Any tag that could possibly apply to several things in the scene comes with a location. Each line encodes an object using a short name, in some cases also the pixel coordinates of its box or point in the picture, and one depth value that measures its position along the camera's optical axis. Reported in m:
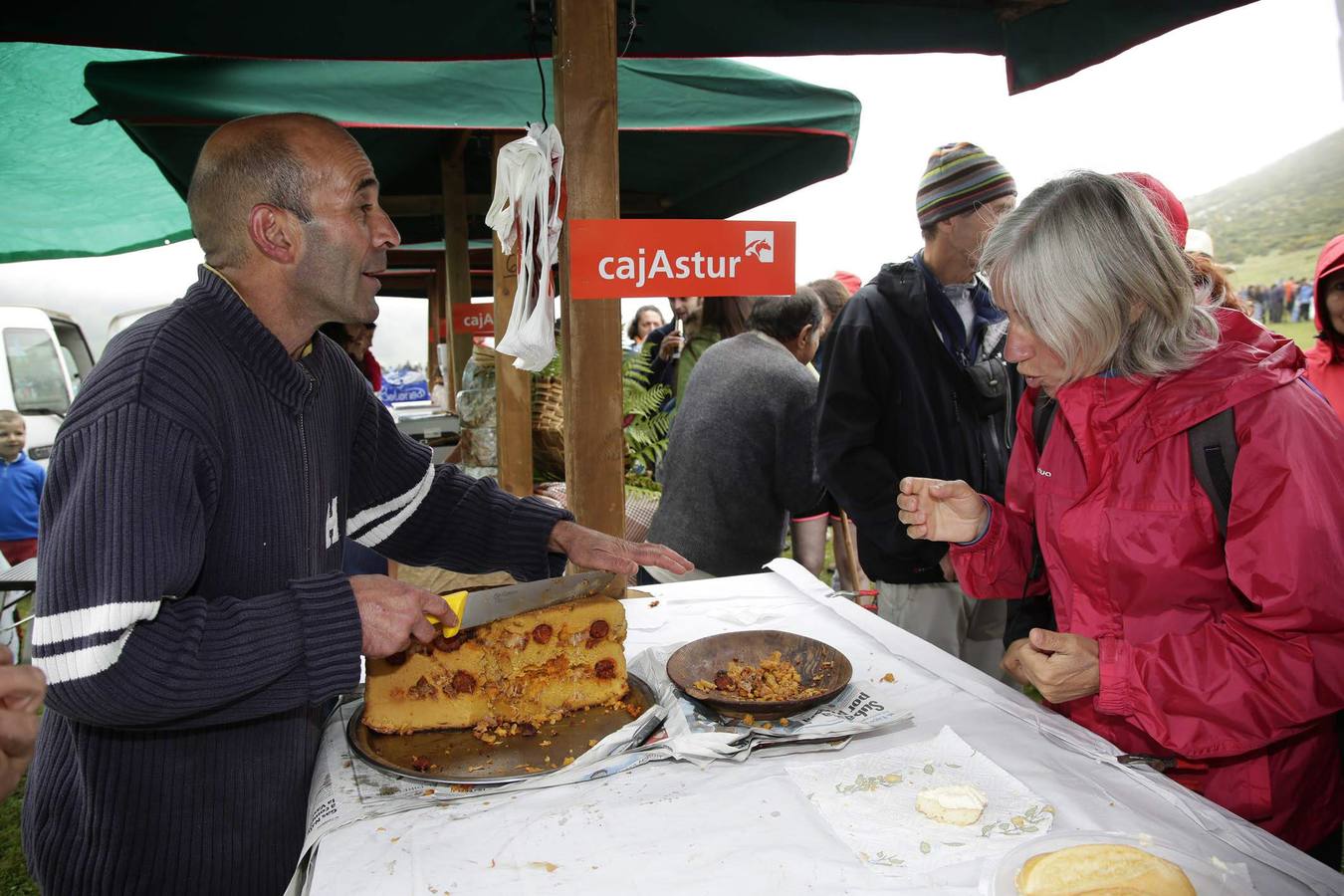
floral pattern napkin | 1.19
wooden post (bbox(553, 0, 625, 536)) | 2.18
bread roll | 0.97
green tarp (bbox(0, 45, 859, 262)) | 3.29
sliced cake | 1.63
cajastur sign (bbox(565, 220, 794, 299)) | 2.12
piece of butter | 1.25
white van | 7.88
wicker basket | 3.81
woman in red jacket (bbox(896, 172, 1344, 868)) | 1.37
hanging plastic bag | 2.13
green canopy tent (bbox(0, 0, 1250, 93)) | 2.18
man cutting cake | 1.24
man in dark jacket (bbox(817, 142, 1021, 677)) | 2.78
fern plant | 4.44
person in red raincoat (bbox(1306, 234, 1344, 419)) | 3.29
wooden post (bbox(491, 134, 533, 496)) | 3.33
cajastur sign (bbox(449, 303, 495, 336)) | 6.15
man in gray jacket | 3.35
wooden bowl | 1.59
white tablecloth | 1.14
